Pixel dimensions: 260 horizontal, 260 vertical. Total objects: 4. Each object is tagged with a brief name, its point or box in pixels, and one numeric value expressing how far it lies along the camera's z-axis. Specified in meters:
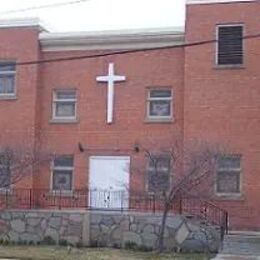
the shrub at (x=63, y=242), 24.81
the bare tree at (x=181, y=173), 22.88
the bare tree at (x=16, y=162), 24.78
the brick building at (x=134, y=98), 26.78
